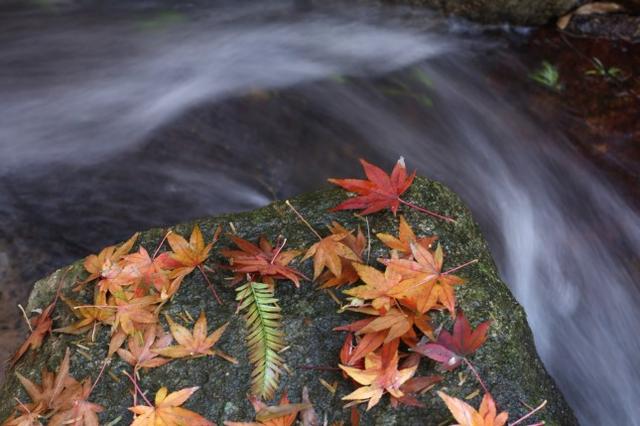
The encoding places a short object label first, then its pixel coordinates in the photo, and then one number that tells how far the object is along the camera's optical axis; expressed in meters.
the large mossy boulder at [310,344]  1.90
